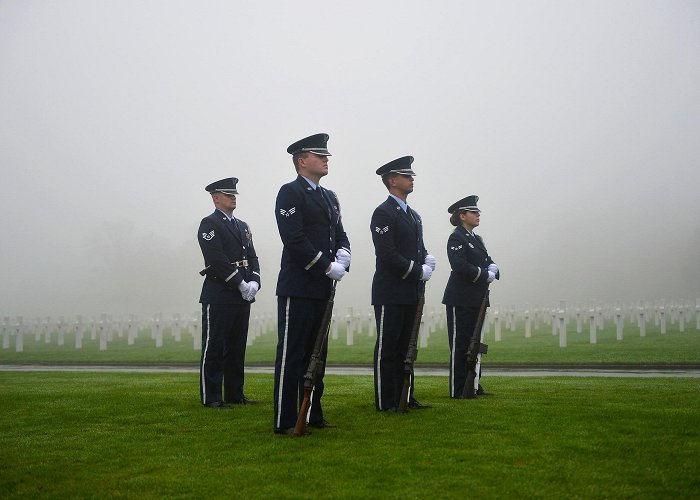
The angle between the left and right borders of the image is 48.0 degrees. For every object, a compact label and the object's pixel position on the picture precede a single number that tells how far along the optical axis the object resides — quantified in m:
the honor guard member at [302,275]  7.28
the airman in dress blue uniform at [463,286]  10.13
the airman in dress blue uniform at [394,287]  8.63
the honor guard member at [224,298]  9.58
